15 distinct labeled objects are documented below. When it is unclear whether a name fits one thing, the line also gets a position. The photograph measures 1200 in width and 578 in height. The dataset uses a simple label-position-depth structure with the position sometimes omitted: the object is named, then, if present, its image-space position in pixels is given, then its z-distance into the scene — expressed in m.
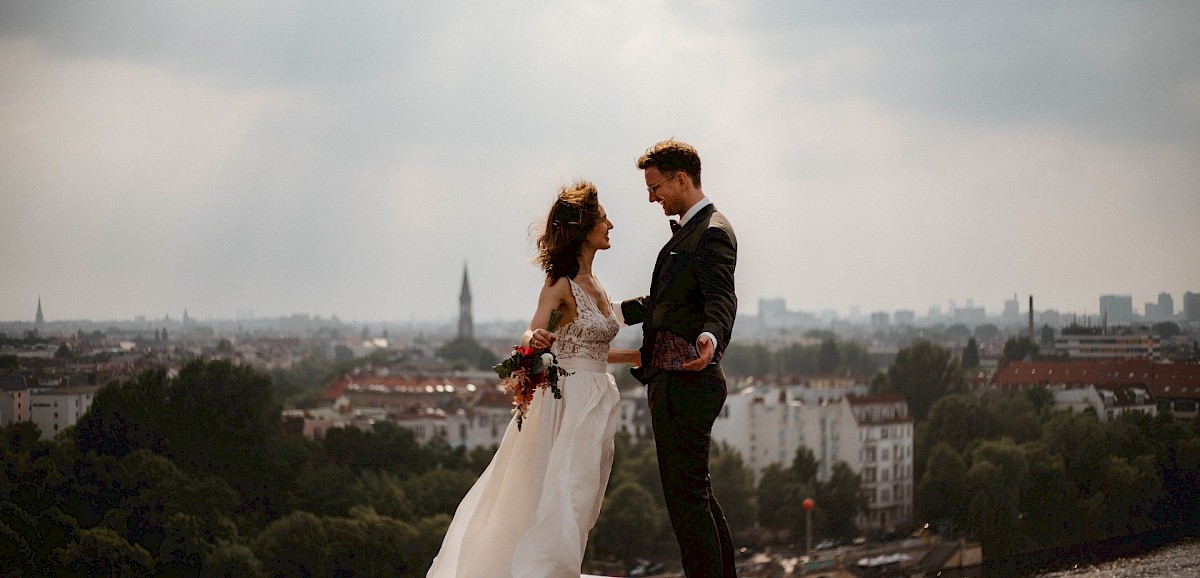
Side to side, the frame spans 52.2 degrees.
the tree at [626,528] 42.97
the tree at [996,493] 29.38
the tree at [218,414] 32.50
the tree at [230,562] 30.56
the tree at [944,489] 35.66
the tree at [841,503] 45.44
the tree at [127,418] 27.45
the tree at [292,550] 33.12
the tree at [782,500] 46.34
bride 4.22
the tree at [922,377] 43.22
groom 3.80
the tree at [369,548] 33.72
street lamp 44.70
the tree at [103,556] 25.47
